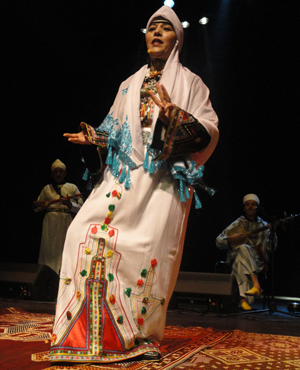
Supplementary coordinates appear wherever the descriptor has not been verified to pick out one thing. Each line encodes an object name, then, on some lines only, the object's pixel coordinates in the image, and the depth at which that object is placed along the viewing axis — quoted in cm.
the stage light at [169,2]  495
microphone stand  463
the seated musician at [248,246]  525
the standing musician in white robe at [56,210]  618
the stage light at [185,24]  556
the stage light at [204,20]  555
